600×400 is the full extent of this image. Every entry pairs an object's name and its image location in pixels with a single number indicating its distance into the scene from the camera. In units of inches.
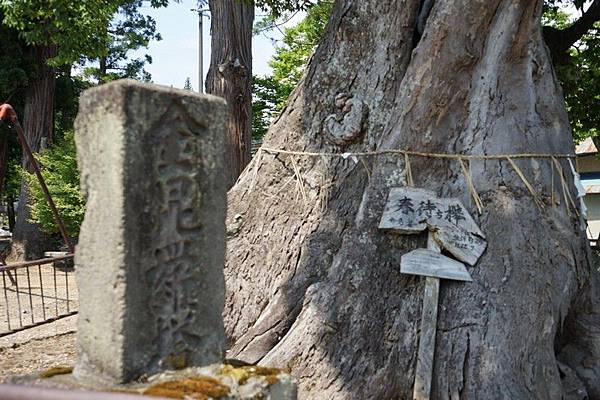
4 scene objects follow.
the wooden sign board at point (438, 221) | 186.5
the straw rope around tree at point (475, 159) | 197.6
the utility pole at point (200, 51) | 792.3
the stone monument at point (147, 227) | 99.0
